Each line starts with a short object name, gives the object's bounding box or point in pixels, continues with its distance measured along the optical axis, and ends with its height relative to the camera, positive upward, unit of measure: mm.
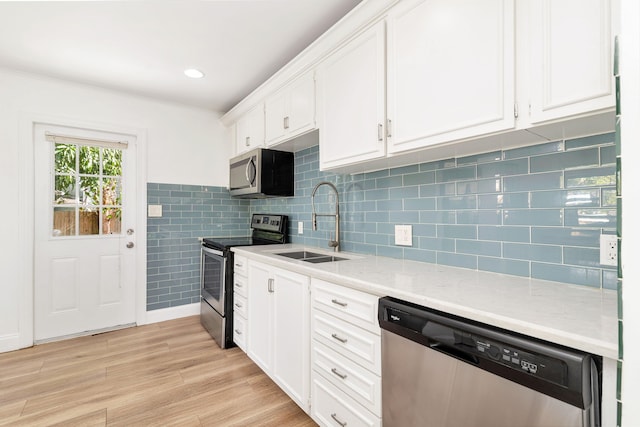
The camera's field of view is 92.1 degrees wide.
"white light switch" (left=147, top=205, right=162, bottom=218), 3244 +18
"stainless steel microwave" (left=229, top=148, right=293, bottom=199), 2817 +382
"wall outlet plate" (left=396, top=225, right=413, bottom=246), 1871 -133
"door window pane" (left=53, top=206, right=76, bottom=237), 2857 -82
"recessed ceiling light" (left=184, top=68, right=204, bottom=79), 2646 +1225
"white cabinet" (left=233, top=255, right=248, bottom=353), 2443 -729
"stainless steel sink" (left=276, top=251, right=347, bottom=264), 2256 -331
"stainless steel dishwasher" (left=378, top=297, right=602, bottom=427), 717 -455
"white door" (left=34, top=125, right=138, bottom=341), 2801 -178
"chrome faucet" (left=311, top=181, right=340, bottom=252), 2326 -119
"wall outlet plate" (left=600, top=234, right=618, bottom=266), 1116 -128
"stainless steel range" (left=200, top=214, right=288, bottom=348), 2641 -546
